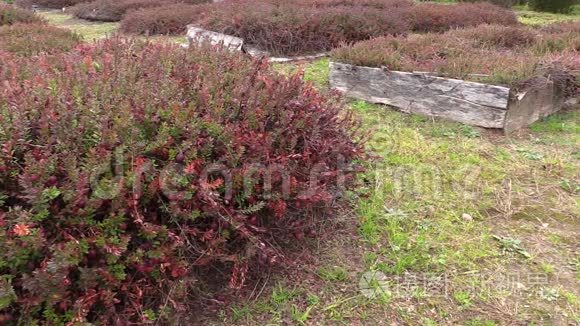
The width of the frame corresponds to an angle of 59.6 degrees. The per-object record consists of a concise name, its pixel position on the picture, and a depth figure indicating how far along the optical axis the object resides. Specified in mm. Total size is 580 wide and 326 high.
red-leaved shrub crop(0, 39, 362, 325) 1854
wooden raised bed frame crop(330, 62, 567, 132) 4504
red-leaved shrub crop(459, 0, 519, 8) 15464
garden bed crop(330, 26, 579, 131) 4543
